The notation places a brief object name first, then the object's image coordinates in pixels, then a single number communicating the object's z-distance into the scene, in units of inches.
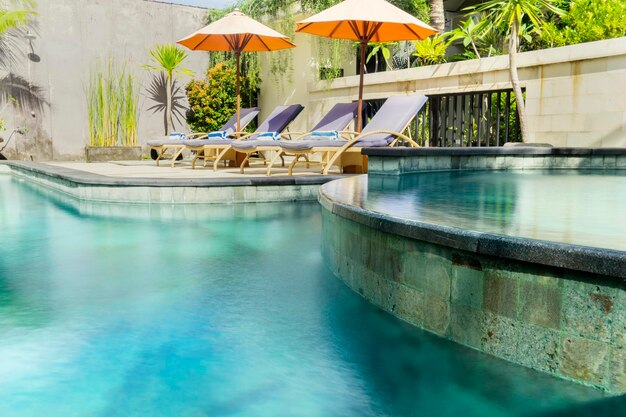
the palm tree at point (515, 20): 323.6
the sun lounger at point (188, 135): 400.8
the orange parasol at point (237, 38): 378.6
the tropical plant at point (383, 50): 493.0
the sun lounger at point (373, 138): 300.7
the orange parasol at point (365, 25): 323.9
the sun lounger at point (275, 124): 395.5
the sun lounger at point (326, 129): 322.0
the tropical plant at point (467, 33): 437.9
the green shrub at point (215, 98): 556.4
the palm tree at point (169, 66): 537.0
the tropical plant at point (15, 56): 502.6
